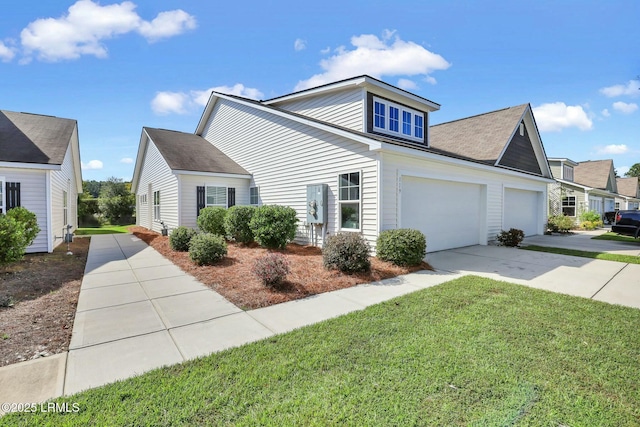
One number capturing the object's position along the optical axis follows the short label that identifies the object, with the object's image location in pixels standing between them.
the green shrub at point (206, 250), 7.72
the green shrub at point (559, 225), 17.77
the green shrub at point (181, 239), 9.89
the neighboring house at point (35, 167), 9.42
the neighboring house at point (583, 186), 24.67
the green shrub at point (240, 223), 10.97
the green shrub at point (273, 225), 9.76
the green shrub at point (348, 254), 6.88
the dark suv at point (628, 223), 15.02
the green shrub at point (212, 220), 11.84
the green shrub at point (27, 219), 8.41
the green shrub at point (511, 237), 11.77
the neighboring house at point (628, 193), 36.50
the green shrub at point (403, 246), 7.46
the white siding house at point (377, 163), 8.65
